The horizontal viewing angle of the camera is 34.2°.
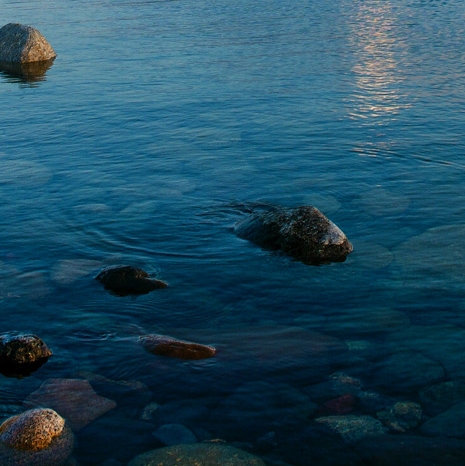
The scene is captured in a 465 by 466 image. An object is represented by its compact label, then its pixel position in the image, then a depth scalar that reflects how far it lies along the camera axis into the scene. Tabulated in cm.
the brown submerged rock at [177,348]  813
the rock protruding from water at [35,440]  657
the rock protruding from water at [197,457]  644
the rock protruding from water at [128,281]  972
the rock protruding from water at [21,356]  796
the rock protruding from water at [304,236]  1048
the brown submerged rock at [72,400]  720
